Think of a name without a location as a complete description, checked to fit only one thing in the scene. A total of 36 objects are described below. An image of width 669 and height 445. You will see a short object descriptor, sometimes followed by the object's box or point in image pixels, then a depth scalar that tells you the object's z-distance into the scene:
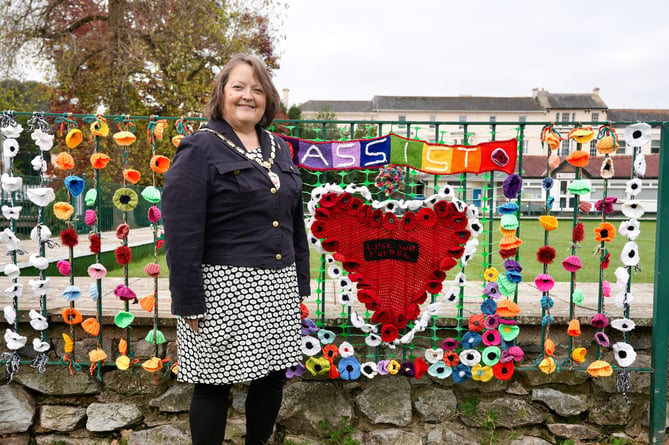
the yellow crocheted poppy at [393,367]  2.54
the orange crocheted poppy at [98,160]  2.45
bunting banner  2.53
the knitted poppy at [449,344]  2.56
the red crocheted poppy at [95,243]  2.44
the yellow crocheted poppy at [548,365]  2.54
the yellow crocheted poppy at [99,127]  2.46
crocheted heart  2.53
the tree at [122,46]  9.30
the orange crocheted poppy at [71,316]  2.53
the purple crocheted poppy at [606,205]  2.51
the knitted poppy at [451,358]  2.56
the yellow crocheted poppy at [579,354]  2.54
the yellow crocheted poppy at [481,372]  2.57
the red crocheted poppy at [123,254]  2.44
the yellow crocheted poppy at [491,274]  2.50
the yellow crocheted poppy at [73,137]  2.42
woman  1.68
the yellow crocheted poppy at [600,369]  2.54
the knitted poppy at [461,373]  2.58
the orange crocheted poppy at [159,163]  2.41
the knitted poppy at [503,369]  2.56
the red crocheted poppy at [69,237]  2.43
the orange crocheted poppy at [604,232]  2.47
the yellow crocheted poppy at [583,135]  2.46
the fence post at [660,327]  2.53
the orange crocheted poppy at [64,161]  2.42
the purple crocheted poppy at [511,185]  2.46
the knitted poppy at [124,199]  2.38
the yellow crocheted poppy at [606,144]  2.47
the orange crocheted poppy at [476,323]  2.56
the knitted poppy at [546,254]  2.46
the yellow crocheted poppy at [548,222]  2.40
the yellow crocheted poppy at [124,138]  2.40
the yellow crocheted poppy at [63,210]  2.42
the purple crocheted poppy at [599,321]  2.53
